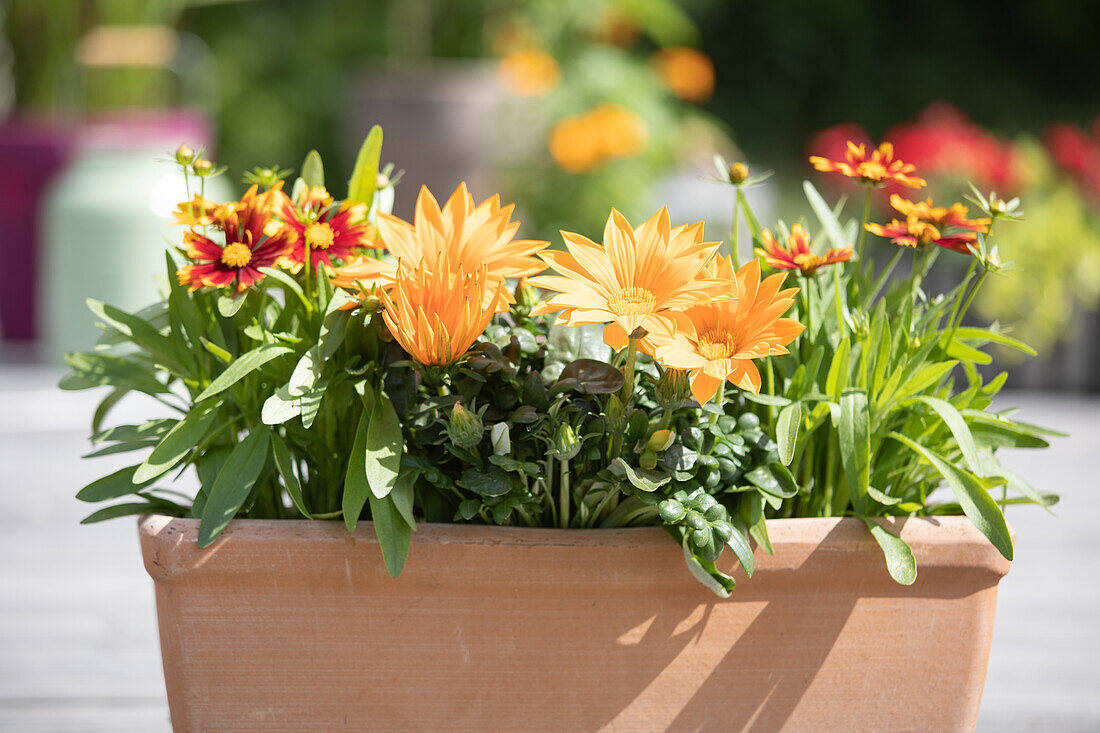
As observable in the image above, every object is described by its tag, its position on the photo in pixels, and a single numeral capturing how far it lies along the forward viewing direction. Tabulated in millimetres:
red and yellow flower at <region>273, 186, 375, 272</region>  1706
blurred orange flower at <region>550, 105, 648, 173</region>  4954
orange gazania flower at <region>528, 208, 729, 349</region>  1642
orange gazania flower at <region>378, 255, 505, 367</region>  1646
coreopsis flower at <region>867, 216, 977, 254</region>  1739
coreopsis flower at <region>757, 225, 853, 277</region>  1720
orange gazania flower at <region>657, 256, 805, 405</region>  1631
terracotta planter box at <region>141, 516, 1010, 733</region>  1683
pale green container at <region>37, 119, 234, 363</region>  4007
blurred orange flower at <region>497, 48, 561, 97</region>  5435
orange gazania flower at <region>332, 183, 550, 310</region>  1708
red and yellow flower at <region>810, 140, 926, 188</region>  1735
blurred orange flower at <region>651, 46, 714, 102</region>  5848
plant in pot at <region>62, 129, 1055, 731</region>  1668
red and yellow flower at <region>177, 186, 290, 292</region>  1688
